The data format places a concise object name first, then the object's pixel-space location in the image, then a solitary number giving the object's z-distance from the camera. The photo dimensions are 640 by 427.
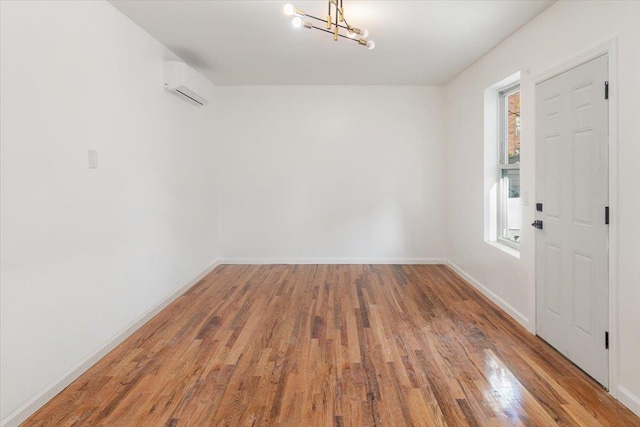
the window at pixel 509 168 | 4.04
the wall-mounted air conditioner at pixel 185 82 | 3.94
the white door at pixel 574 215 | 2.40
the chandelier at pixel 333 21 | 2.48
